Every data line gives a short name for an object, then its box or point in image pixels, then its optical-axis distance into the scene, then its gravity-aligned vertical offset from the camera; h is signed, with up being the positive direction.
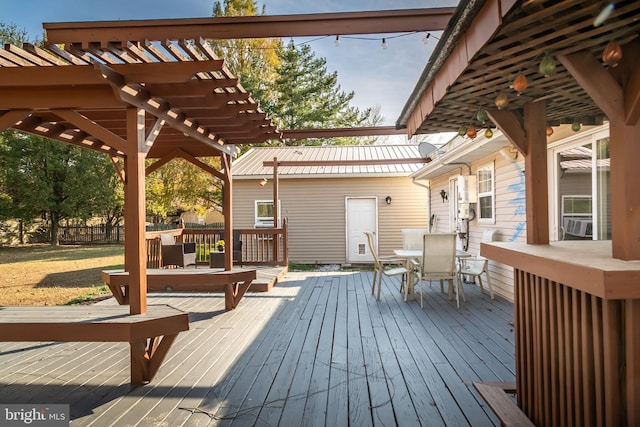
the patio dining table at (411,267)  5.86 -0.83
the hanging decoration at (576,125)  3.10 +0.70
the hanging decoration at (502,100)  2.39 +0.71
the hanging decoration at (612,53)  1.60 +0.66
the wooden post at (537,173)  2.64 +0.27
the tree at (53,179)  16.56 +1.78
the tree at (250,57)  16.05 +6.93
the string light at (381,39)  4.46 +2.10
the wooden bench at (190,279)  4.76 -0.81
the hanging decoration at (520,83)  1.96 +0.67
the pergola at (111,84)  2.79 +1.05
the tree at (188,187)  14.55 +1.19
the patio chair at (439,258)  5.56 -0.65
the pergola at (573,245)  1.57 -0.09
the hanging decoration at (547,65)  1.79 +0.69
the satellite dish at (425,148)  9.33 +1.60
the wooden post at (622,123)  1.69 +0.39
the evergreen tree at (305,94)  18.53 +6.12
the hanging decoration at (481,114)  2.84 +0.73
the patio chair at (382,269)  5.93 -0.88
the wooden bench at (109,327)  2.75 -0.79
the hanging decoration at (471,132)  3.16 +0.67
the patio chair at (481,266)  5.93 -0.87
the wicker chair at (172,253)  7.46 -0.70
